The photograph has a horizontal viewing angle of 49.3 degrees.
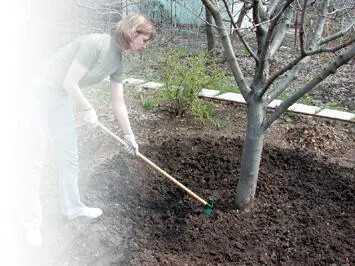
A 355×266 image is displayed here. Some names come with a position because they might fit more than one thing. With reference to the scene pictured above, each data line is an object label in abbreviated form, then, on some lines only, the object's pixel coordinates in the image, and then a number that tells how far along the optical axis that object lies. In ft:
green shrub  15.57
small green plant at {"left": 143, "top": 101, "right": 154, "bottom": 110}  16.97
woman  8.14
